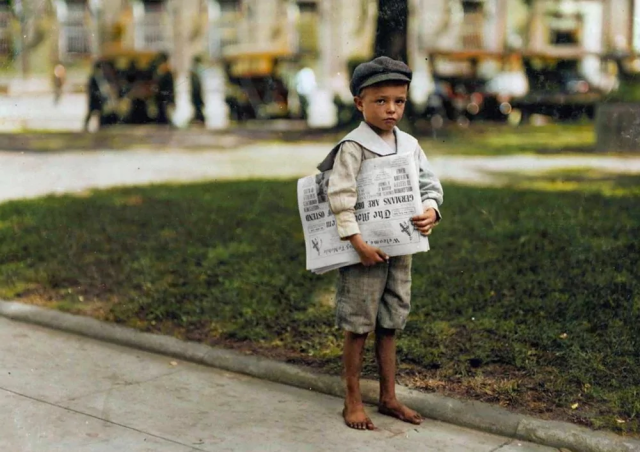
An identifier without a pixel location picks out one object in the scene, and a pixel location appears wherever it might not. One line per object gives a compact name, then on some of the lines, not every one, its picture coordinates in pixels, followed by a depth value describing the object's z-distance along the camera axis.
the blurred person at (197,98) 20.52
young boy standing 4.08
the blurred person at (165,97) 19.53
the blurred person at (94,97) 18.62
